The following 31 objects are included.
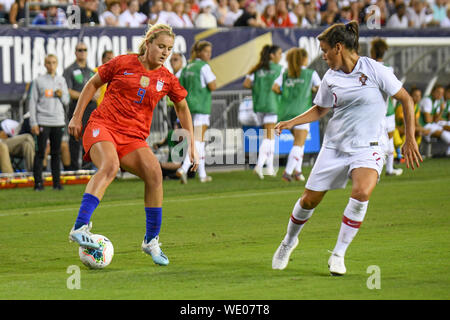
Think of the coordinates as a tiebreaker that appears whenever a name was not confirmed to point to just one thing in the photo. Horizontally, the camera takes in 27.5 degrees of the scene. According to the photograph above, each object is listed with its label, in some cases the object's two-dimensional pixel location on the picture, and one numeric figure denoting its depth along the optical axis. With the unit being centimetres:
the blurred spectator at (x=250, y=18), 2250
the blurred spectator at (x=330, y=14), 2514
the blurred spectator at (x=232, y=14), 2391
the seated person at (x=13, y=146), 1777
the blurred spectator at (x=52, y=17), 1966
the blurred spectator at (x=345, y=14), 2511
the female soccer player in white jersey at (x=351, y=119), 792
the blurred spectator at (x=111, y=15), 2078
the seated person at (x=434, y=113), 2292
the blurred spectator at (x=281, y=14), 2384
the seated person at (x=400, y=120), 2105
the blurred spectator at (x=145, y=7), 2260
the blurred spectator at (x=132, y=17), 2145
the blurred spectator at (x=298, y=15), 2463
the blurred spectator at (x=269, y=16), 2382
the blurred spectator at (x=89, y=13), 1983
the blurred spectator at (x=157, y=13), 2168
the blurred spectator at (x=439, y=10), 2812
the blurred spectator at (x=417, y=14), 2680
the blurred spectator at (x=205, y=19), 2224
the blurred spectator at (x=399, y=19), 2622
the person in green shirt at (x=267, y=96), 1870
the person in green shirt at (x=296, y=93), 1778
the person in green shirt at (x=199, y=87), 1794
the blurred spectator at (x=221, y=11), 2380
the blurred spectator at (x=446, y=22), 2738
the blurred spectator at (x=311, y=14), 2571
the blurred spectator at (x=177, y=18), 2177
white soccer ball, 843
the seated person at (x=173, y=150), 1895
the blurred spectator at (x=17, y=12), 1966
